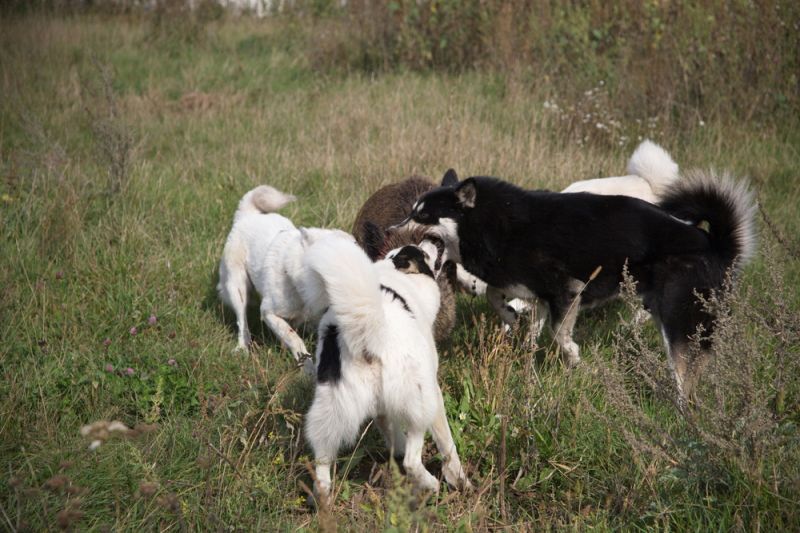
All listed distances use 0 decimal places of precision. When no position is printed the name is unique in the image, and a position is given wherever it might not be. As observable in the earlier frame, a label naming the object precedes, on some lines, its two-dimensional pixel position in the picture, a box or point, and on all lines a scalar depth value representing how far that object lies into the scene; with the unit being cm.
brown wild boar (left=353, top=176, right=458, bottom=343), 468
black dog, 403
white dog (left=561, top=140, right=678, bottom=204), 533
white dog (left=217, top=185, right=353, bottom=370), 483
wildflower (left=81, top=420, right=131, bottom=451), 235
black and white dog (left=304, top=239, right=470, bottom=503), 286
